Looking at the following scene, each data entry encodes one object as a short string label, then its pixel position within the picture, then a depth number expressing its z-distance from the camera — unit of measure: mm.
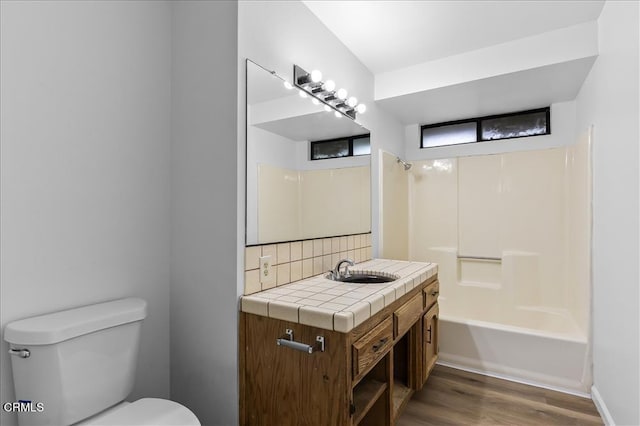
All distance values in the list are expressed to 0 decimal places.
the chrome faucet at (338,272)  2037
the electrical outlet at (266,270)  1642
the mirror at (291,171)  1642
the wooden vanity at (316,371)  1293
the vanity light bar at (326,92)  1968
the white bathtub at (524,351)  2336
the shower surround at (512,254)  2457
